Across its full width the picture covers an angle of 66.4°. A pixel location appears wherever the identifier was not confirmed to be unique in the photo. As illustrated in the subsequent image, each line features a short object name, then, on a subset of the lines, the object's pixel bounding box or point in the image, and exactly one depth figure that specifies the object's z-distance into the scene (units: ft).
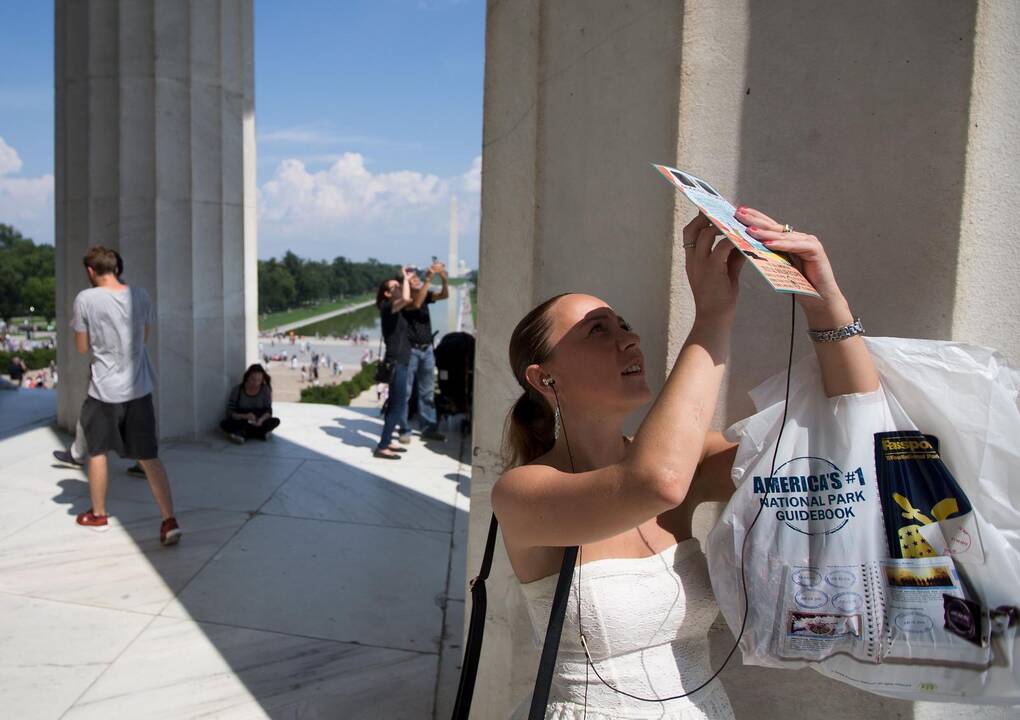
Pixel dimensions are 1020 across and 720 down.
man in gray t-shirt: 17.17
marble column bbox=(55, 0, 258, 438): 26.30
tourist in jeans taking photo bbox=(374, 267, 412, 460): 26.50
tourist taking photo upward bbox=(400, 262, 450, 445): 26.91
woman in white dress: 4.58
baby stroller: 31.24
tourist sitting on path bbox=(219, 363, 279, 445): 27.94
